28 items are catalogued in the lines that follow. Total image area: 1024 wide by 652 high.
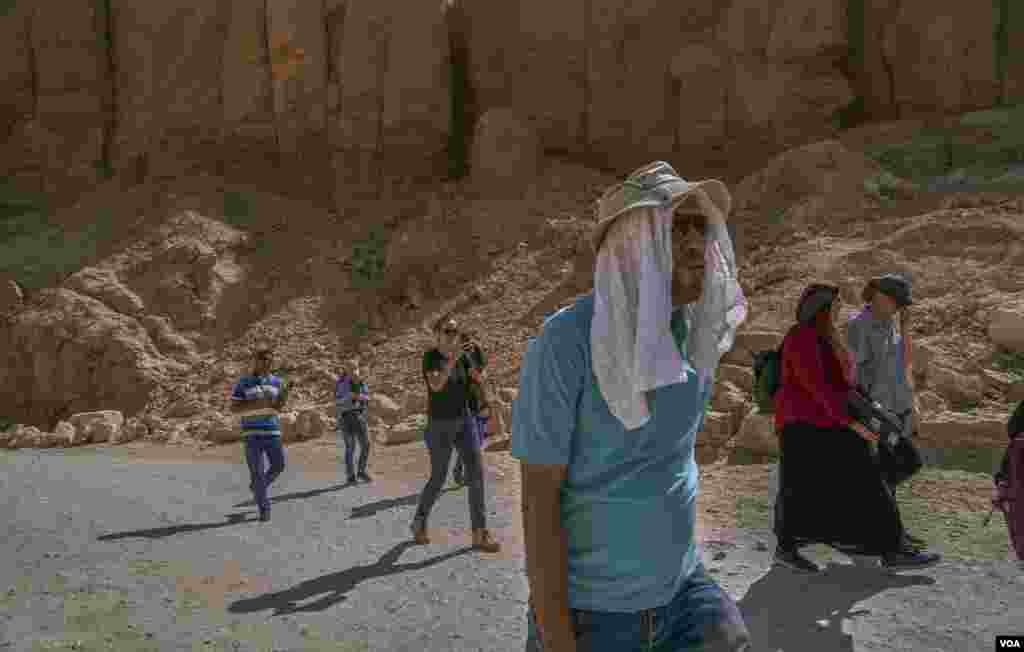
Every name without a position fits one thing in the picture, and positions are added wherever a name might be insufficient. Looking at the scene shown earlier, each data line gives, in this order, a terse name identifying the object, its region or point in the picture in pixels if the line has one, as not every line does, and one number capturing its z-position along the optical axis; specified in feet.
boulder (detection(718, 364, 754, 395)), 34.06
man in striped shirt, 25.40
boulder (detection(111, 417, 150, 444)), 52.65
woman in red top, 16.33
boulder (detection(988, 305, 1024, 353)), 32.01
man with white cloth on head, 7.20
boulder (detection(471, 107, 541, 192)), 66.59
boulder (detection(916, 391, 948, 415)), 28.78
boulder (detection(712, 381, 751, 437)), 31.17
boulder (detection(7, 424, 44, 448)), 53.01
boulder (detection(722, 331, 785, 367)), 35.06
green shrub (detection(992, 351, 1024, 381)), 31.14
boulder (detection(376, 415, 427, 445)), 40.63
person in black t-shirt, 21.40
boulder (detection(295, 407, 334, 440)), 44.55
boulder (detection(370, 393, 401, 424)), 45.55
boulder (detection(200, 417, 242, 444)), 48.06
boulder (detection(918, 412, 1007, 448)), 26.89
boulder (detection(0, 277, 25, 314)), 65.16
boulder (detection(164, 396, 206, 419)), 56.85
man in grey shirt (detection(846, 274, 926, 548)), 18.49
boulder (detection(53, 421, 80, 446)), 51.72
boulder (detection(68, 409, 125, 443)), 52.70
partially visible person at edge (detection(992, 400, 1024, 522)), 12.53
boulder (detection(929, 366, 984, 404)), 29.76
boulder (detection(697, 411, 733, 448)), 30.25
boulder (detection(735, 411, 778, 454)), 28.50
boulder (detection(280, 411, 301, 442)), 44.49
